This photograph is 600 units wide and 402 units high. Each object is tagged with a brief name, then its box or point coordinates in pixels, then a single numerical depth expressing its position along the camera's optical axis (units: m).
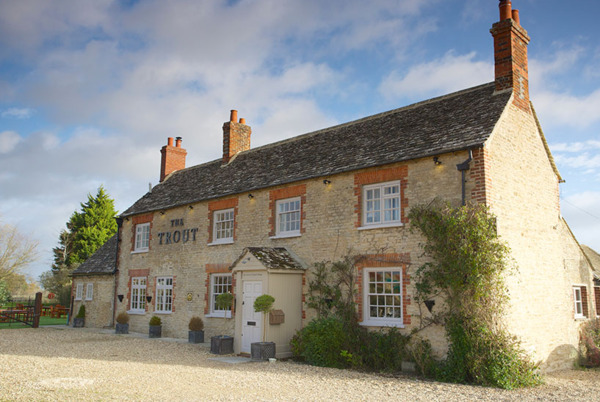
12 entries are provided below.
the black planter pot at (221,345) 14.71
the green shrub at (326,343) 12.49
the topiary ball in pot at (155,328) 19.61
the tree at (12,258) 38.57
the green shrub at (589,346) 14.36
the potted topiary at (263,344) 13.30
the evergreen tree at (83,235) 41.88
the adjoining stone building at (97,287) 23.77
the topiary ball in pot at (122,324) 21.12
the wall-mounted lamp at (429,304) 11.63
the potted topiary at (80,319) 24.41
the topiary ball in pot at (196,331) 17.58
